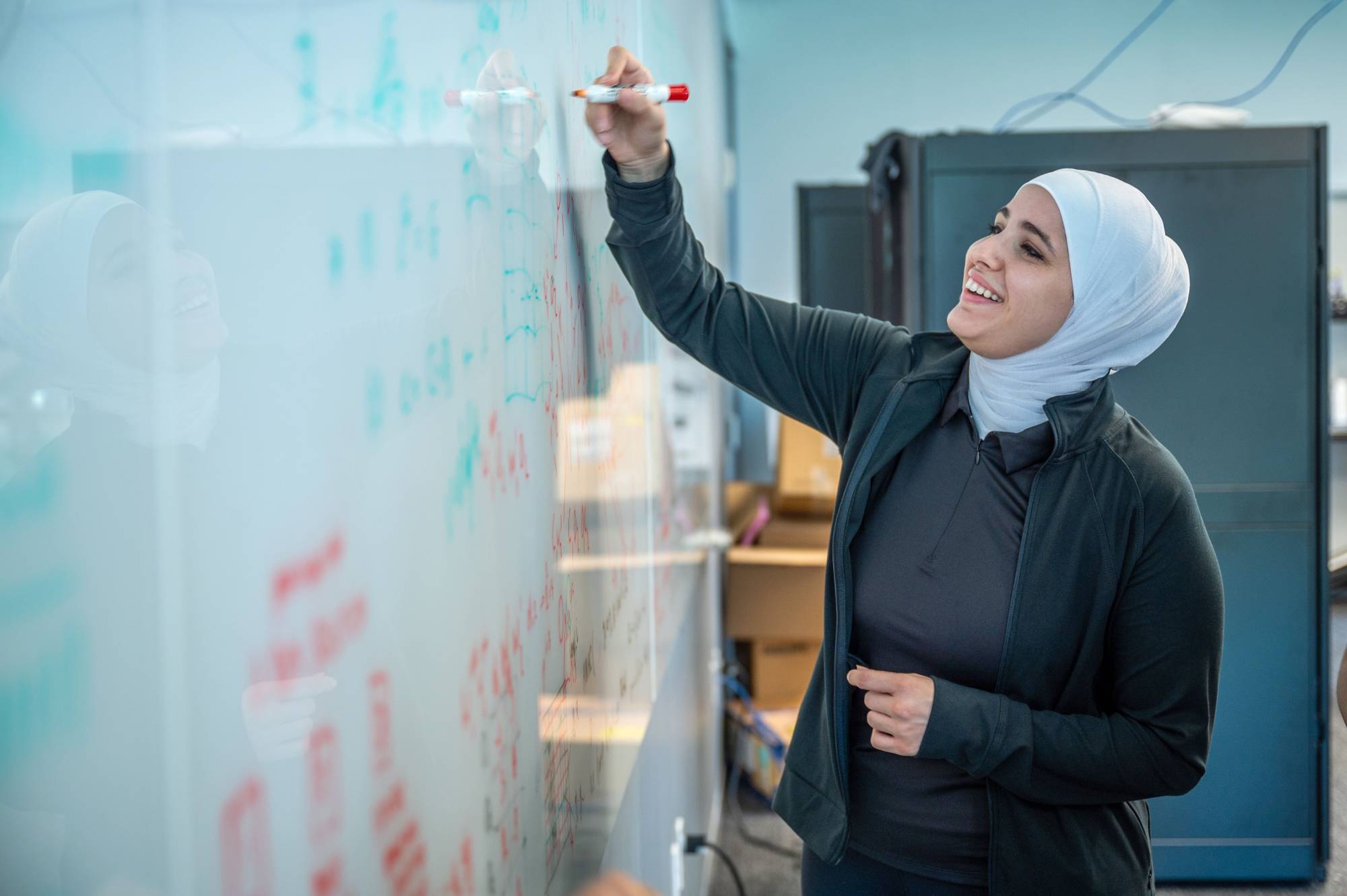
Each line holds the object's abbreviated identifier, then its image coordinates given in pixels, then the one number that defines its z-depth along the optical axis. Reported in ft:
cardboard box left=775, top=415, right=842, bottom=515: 10.55
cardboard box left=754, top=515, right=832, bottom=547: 10.12
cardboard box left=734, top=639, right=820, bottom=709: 10.05
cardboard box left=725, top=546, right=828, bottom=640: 9.80
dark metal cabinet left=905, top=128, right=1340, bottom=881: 7.32
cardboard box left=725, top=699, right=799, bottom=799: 9.07
